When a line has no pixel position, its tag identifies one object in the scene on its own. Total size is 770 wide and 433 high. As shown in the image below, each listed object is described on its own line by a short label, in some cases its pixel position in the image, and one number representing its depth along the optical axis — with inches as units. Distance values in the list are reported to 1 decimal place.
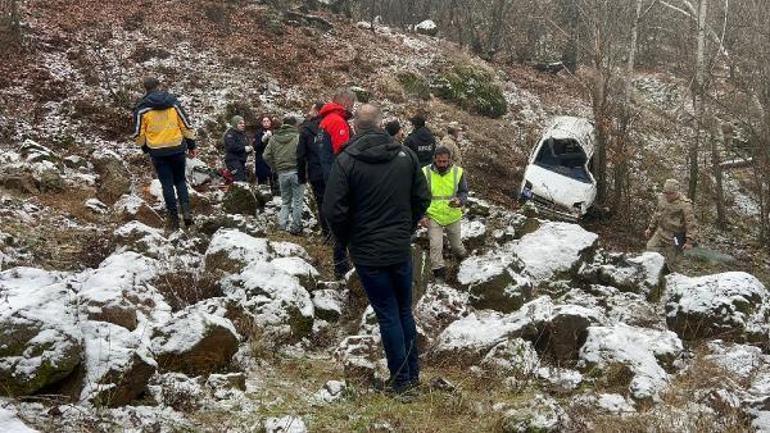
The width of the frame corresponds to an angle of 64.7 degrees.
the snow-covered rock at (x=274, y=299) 220.2
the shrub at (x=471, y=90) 818.8
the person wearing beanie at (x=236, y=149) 433.7
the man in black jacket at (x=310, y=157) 304.8
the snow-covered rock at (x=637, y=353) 195.2
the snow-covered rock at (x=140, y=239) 254.7
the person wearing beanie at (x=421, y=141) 359.3
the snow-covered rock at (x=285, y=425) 145.3
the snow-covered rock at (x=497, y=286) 273.3
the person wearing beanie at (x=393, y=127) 313.9
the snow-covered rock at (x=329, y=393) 171.2
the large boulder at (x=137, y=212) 324.5
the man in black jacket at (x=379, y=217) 165.3
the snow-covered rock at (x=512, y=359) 201.0
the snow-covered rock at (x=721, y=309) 254.4
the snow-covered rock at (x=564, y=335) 222.1
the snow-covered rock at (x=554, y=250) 314.5
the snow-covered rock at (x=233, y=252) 254.5
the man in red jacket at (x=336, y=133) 259.5
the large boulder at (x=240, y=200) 374.3
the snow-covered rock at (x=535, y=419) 158.2
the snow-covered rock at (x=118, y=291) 181.3
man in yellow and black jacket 288.4
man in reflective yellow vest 289.3
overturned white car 527.5
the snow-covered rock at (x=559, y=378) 200.4
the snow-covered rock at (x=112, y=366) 144.5
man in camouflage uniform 356.8
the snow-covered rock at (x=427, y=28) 1053.5
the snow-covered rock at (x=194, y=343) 173.6
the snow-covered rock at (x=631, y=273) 304.8
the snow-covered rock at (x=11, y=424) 116.8
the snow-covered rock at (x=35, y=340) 135.7
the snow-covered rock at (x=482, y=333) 212.4
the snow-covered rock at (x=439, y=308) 249.8
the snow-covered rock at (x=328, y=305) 244.2
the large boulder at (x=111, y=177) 373.4
